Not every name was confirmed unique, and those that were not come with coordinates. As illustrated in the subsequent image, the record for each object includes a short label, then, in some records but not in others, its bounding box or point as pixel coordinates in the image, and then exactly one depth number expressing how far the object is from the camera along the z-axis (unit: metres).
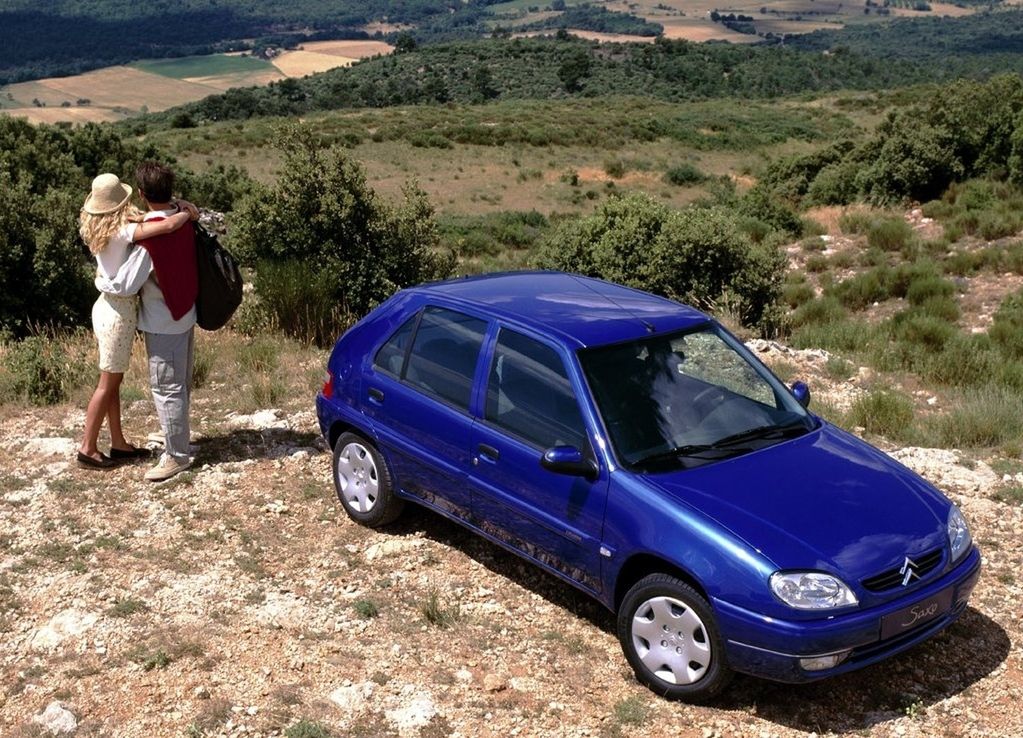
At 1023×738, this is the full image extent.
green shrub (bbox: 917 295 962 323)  13.41
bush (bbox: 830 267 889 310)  14.79
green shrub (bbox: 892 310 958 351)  11.79
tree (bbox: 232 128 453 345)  11.41
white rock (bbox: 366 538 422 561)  5.90
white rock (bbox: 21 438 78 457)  7.39
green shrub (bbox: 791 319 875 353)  11.63
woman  6.28
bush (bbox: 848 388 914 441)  7.87
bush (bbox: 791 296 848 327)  13.59
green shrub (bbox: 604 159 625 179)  38.38
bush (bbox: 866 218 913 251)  17.58
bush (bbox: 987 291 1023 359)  11.40
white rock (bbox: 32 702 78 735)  4.31
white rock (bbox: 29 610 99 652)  4.98
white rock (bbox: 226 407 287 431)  7.94
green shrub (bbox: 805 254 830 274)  16.98
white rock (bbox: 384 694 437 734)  4.35
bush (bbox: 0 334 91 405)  8.55
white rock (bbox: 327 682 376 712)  4.47
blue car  4.18
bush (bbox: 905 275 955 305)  14.25
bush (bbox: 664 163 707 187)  37.35
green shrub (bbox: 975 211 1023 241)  17.31
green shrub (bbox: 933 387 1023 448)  7.75
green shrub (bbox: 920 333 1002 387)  10.23
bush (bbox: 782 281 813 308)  14.80
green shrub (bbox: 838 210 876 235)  19.00
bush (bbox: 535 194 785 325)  12.60
